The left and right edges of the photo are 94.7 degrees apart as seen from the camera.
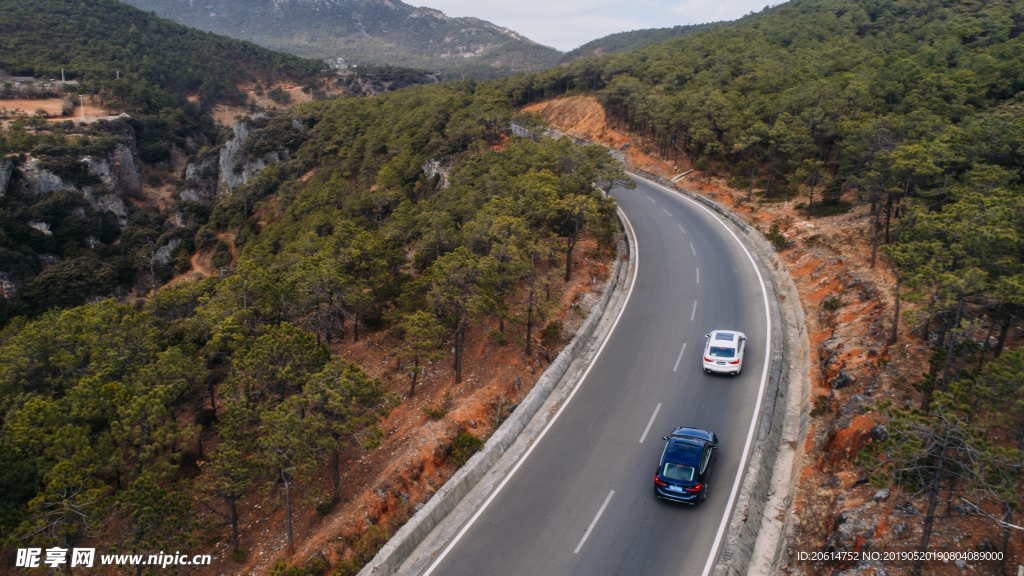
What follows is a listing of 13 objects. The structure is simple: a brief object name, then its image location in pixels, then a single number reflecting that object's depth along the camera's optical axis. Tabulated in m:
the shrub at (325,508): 16.09
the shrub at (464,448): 15.86
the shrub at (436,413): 18.25
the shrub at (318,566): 13.18
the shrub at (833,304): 21.44
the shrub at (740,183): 41.63
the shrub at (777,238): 29.23
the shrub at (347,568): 12.38
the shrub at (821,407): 15.95
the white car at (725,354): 18.69
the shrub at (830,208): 32.09
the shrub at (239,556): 15.56
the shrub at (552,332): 21.91
